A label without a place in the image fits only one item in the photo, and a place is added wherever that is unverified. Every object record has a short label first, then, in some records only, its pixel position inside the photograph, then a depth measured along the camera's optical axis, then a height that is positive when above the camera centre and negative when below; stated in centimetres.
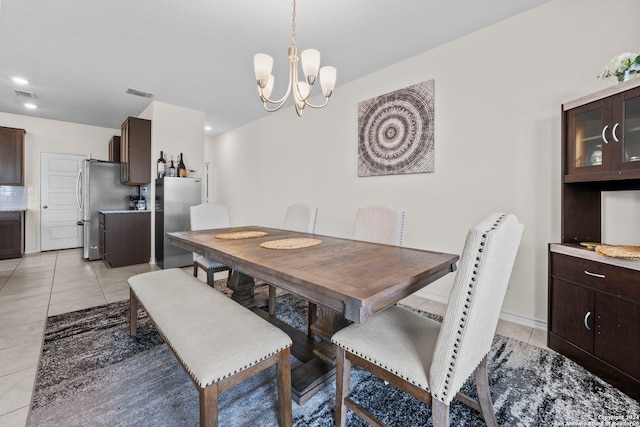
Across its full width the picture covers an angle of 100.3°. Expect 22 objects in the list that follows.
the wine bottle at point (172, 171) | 425 +67
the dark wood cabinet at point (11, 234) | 450 -36
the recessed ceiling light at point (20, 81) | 345 +175
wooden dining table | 98 -27
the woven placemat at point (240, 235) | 211 -18
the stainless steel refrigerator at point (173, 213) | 405 +0
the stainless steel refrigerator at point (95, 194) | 460 +35
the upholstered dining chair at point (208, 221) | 252 -9
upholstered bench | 99 -54
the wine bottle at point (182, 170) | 434 +70
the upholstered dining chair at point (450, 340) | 83 -53
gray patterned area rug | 130 -100
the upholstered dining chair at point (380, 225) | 212 -10
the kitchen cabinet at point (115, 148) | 531 +129
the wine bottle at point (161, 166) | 426 +75
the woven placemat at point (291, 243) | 176 -22
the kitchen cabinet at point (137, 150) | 420 +101
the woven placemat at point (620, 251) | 145 -22
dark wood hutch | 147 -29
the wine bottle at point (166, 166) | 430 +76
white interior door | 523 +23
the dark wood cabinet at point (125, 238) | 409 -39
